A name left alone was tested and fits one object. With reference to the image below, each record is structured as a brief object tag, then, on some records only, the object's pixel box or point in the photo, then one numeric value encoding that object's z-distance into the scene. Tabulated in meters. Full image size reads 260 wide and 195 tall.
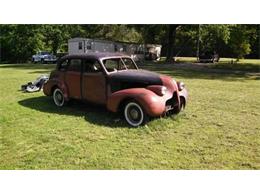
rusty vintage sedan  4.48
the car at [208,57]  22.55
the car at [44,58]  23.26
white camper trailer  23.68
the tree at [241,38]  19.71
